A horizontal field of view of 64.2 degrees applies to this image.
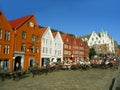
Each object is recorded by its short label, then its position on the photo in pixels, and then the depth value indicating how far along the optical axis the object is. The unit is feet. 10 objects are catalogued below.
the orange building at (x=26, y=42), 72.75
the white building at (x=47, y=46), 88.68
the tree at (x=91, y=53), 153.22
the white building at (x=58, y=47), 101.62
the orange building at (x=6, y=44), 65.56
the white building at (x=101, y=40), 176.10
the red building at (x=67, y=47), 112.11
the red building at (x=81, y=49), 135.99
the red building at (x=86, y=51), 144.63
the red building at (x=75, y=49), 125.83
